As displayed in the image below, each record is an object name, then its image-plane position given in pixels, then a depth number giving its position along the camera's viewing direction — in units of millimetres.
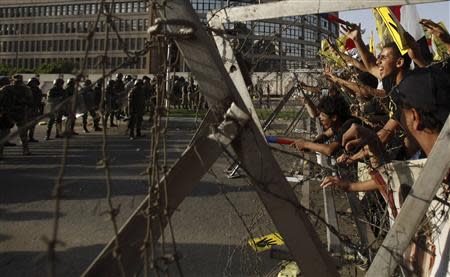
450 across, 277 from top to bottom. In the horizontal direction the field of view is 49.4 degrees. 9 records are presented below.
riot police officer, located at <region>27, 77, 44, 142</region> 13972
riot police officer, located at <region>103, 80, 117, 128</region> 13766
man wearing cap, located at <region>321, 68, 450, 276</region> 2129
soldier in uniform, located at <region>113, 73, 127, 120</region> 16898
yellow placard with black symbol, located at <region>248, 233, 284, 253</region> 4183
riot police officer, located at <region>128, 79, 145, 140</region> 15406
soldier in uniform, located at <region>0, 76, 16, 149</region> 10867
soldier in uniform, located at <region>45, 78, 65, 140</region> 14290
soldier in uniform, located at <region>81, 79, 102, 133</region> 16052
